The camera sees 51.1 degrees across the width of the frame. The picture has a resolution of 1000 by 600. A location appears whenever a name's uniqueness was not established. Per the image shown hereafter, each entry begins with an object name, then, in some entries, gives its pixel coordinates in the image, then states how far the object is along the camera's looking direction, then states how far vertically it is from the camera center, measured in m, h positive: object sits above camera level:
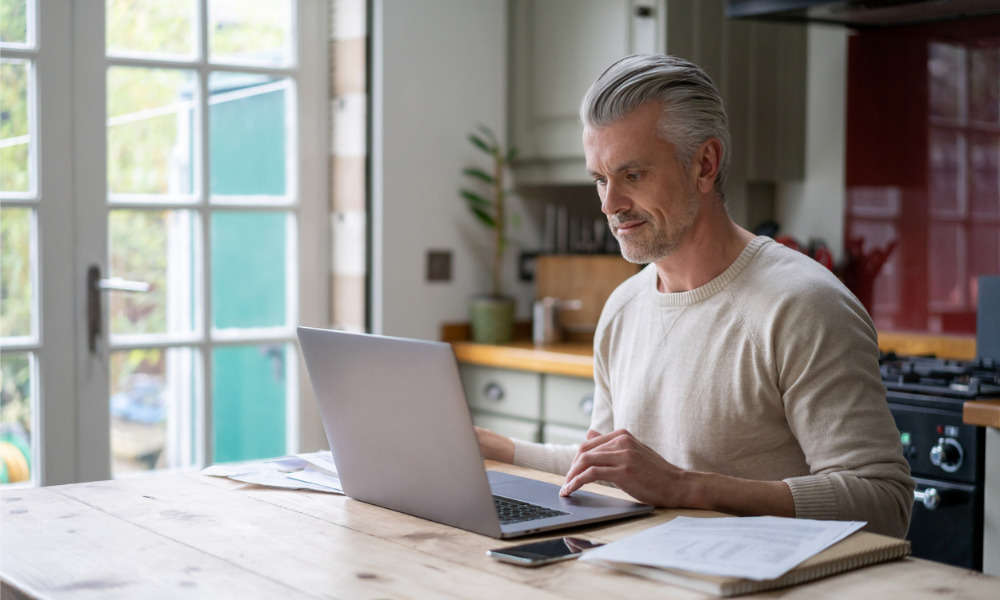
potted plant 3.30 +0.14
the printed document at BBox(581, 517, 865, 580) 1.02 -0.29
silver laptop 1.19 -0.22
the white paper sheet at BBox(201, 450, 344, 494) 1.51 -0.32
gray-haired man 1.38 -0.14
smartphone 1.09 -0.31
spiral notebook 0.99 -0.30
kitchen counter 2.87 -0.27
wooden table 1.01 -0.32
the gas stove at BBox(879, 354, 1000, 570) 2.18 -0.41
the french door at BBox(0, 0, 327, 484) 2.79 +0.09
